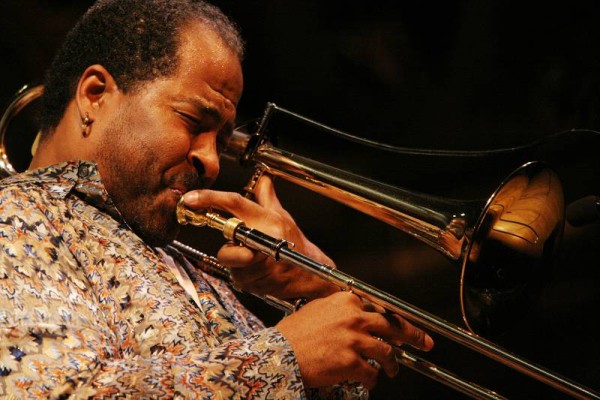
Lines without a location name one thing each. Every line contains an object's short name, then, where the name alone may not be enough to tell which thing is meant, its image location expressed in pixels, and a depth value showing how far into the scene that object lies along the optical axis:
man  4.74
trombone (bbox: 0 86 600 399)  4.87
